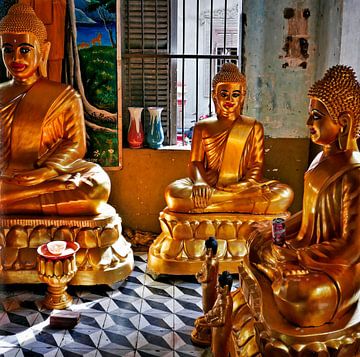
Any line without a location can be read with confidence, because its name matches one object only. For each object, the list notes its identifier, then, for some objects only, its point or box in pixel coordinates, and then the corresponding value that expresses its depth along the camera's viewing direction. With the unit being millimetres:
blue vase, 4930
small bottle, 2715
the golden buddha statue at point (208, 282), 3096
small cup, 3562
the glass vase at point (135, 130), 4957
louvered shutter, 5102
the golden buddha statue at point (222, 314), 2652
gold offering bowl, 3543
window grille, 5098
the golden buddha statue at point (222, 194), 4125
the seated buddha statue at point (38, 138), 4004
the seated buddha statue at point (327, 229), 2514
